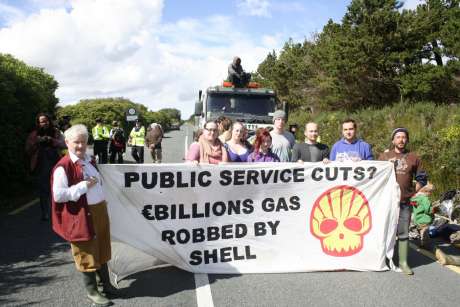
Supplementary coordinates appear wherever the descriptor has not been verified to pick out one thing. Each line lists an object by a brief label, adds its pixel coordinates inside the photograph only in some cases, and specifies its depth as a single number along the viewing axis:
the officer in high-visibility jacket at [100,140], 14.22
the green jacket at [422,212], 6.29
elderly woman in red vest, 3.91
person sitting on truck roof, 12.26
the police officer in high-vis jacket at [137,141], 14.23
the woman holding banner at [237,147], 5.75
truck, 12.00
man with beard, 5.21
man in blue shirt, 5.52
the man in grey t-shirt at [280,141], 6.11
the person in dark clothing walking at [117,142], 14.49
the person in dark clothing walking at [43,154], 7.48
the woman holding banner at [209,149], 5.36
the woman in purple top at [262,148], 5.60
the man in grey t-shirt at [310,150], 5.71
